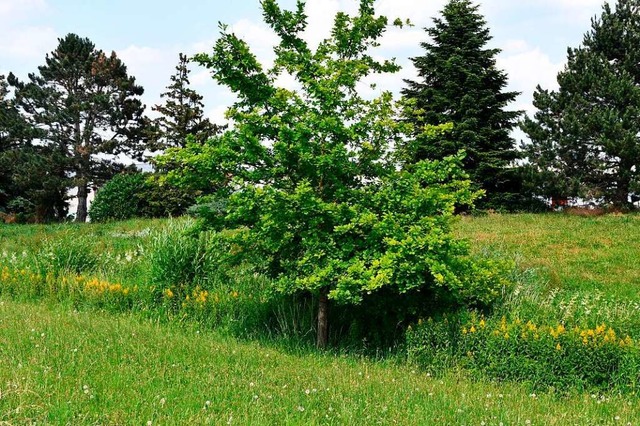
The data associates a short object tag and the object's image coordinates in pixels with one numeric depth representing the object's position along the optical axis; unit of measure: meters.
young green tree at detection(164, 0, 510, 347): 6.29
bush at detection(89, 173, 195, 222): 26.02
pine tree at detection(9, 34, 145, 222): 33.34
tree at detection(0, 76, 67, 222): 31.55
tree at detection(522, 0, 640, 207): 21.55
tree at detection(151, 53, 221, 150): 29.72
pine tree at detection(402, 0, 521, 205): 23.34
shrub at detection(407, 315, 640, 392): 5.63
